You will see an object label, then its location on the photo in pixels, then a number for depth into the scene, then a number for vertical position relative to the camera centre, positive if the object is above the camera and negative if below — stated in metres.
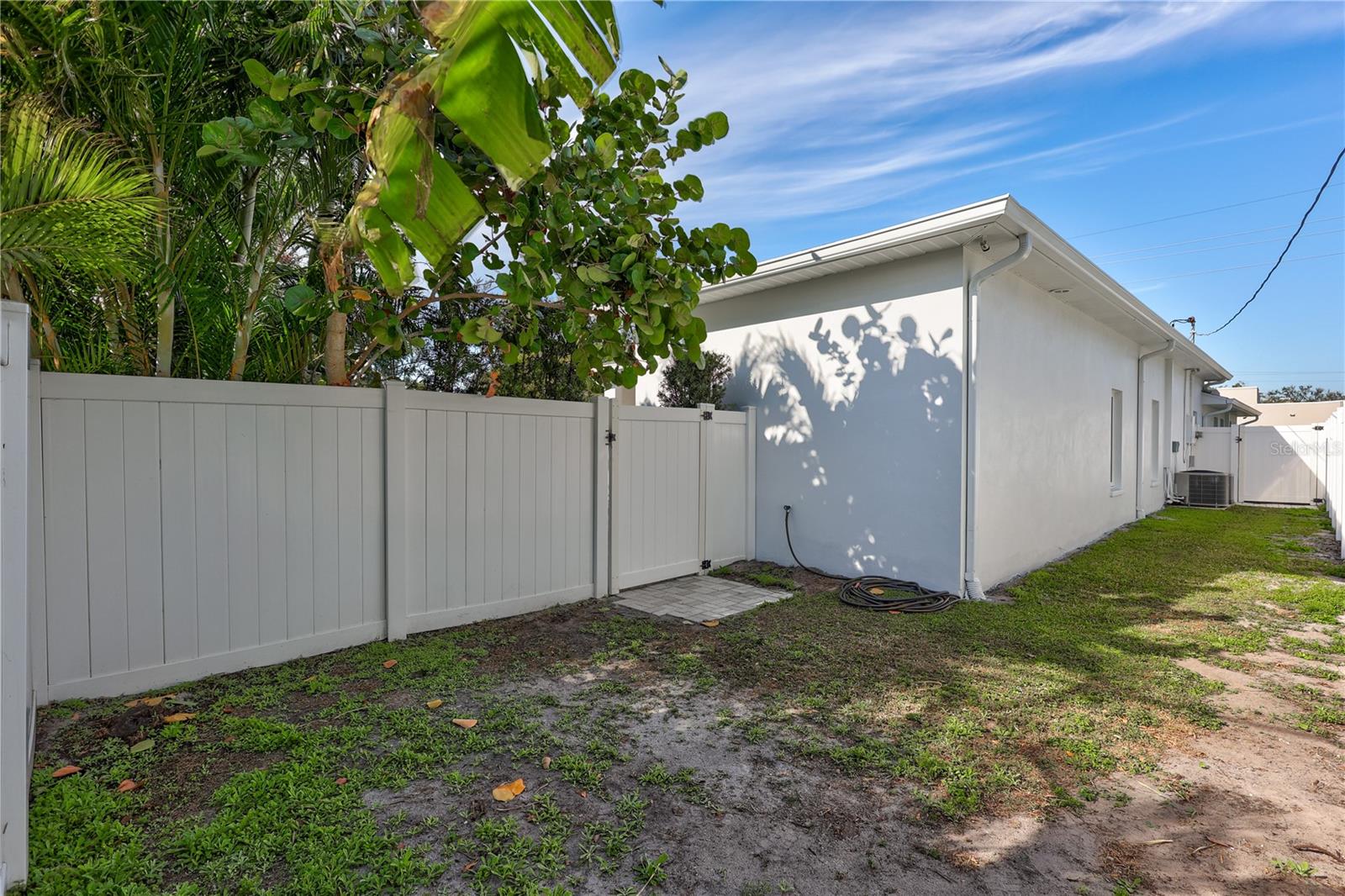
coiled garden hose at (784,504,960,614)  5.62 -1.54
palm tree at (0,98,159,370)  2.18 +0.88
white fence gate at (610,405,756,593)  6.21 -0.60
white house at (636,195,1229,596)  5.91 +0.54
